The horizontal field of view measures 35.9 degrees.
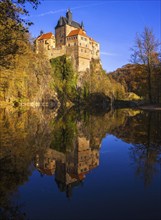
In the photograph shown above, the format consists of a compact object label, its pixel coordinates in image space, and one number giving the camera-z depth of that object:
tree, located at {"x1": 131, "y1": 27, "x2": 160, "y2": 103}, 35.06
